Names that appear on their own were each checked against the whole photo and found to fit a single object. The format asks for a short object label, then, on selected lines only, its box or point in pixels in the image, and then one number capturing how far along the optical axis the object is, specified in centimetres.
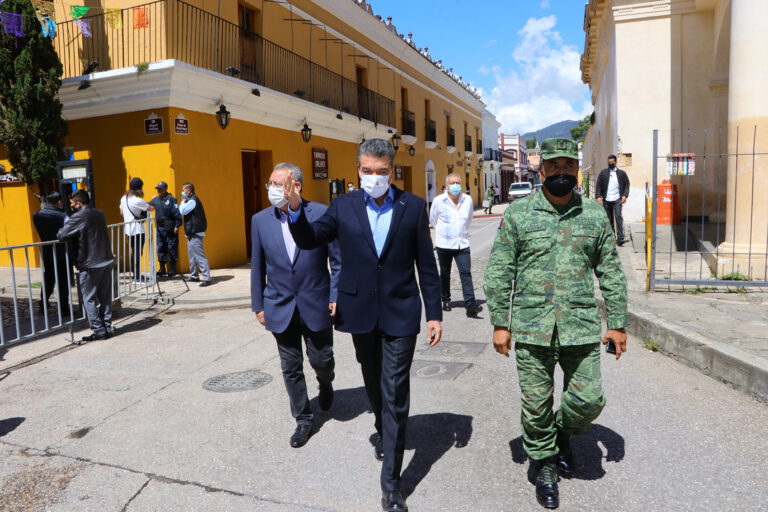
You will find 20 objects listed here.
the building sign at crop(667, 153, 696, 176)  767
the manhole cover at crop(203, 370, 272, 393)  488
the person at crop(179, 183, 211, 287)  1015
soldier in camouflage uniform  296
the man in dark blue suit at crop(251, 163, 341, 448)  382
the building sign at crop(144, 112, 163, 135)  1098
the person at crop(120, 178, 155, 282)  945
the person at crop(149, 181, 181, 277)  1047
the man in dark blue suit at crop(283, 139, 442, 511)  308
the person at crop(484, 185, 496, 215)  3223
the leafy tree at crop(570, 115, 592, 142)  6996
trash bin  1255
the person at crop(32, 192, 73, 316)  785
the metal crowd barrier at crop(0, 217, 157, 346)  685
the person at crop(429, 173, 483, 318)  734
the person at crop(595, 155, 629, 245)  1104
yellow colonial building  1107
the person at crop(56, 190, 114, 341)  664
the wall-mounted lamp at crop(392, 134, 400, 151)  2306
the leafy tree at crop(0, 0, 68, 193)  1034
